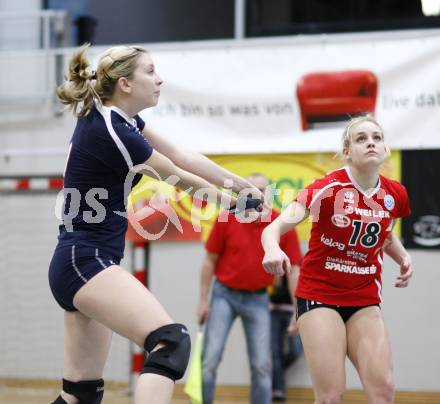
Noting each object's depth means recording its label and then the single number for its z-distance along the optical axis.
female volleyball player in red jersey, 8.16
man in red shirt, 13.05
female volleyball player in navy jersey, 6.82
